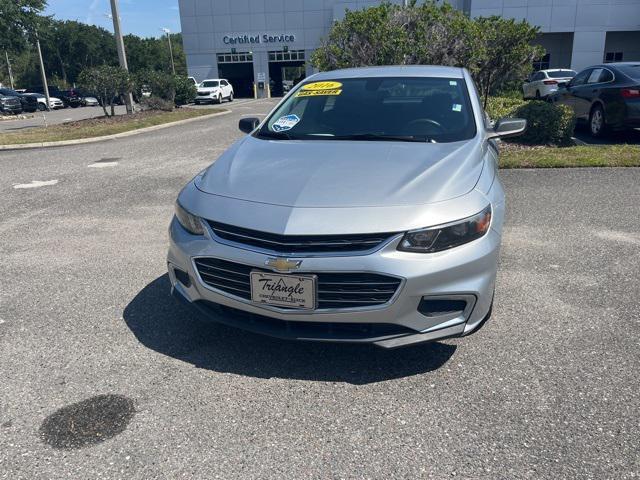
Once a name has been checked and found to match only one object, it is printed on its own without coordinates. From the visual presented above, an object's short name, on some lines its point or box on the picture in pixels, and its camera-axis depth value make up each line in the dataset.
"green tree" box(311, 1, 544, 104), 11.45
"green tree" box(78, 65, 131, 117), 17.33
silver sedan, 2.71
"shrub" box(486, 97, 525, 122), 11.85
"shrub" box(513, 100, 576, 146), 9.99
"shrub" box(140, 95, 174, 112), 21.78
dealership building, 44.31
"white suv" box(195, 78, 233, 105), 36.22
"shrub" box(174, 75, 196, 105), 24.91
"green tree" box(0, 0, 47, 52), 30.42
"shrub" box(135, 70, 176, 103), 21.30
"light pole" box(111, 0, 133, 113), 19.83
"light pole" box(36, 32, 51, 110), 38.72
